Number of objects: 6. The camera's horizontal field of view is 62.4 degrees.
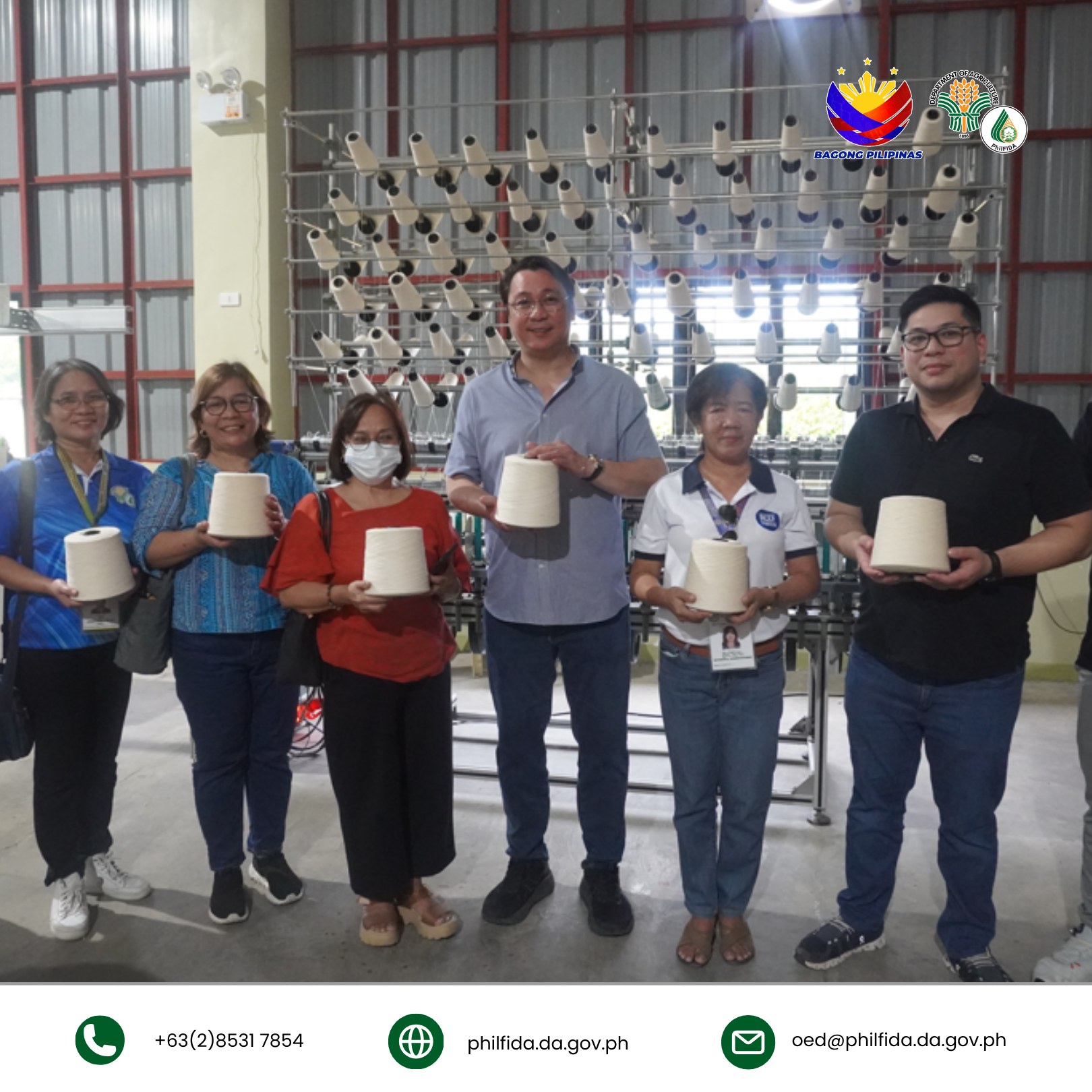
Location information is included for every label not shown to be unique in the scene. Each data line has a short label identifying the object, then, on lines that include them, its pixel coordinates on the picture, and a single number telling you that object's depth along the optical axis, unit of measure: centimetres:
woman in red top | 194
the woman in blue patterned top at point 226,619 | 209
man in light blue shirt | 209
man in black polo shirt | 175
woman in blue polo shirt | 211
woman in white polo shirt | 190
